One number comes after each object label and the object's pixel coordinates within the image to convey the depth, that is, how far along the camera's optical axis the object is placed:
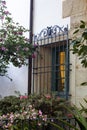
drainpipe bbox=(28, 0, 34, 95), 4.76
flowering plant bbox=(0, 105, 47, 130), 3.19
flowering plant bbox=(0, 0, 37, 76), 4.67
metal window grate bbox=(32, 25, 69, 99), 4.25
